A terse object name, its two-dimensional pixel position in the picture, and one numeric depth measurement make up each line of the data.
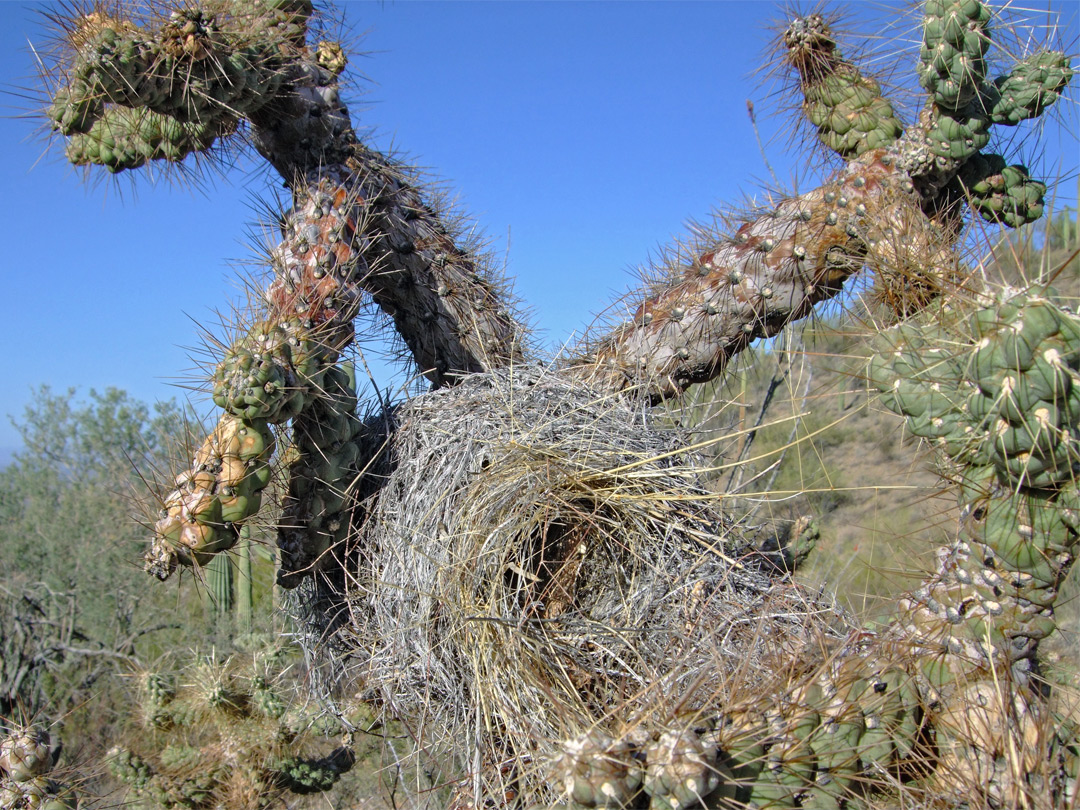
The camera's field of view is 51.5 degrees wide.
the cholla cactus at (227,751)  1.11
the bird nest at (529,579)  0.70
